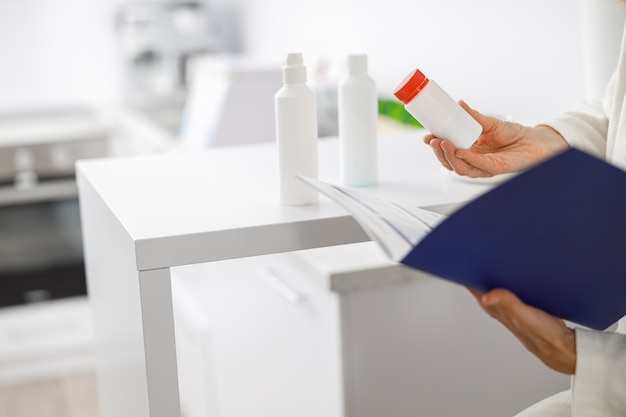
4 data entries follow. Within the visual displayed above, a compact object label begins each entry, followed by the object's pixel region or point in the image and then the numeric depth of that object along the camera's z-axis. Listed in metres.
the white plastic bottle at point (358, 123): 2.15
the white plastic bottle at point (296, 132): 2.07
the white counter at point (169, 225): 1.98
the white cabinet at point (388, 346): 2.43
